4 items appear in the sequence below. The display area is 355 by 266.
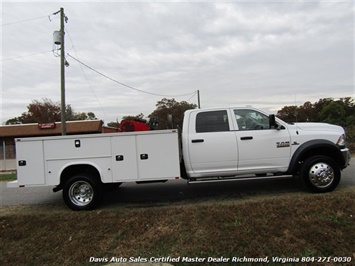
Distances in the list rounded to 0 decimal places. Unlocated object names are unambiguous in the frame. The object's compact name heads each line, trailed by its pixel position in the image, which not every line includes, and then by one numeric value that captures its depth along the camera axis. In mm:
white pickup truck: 5789
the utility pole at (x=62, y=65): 15859
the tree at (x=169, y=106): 62747
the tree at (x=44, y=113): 59088
